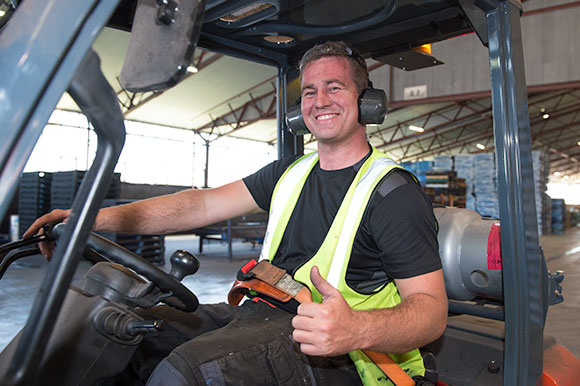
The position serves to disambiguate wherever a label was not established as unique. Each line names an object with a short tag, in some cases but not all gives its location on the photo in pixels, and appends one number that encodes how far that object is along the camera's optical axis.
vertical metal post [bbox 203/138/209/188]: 21.84
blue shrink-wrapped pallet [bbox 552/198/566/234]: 18.08
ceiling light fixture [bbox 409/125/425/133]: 22.61
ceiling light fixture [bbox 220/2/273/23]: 1.90
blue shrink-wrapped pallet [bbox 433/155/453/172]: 13.92
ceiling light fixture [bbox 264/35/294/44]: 2.25
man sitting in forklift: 1.28
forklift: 0.66
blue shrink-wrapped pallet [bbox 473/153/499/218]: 13.58
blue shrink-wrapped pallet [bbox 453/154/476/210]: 14.16
